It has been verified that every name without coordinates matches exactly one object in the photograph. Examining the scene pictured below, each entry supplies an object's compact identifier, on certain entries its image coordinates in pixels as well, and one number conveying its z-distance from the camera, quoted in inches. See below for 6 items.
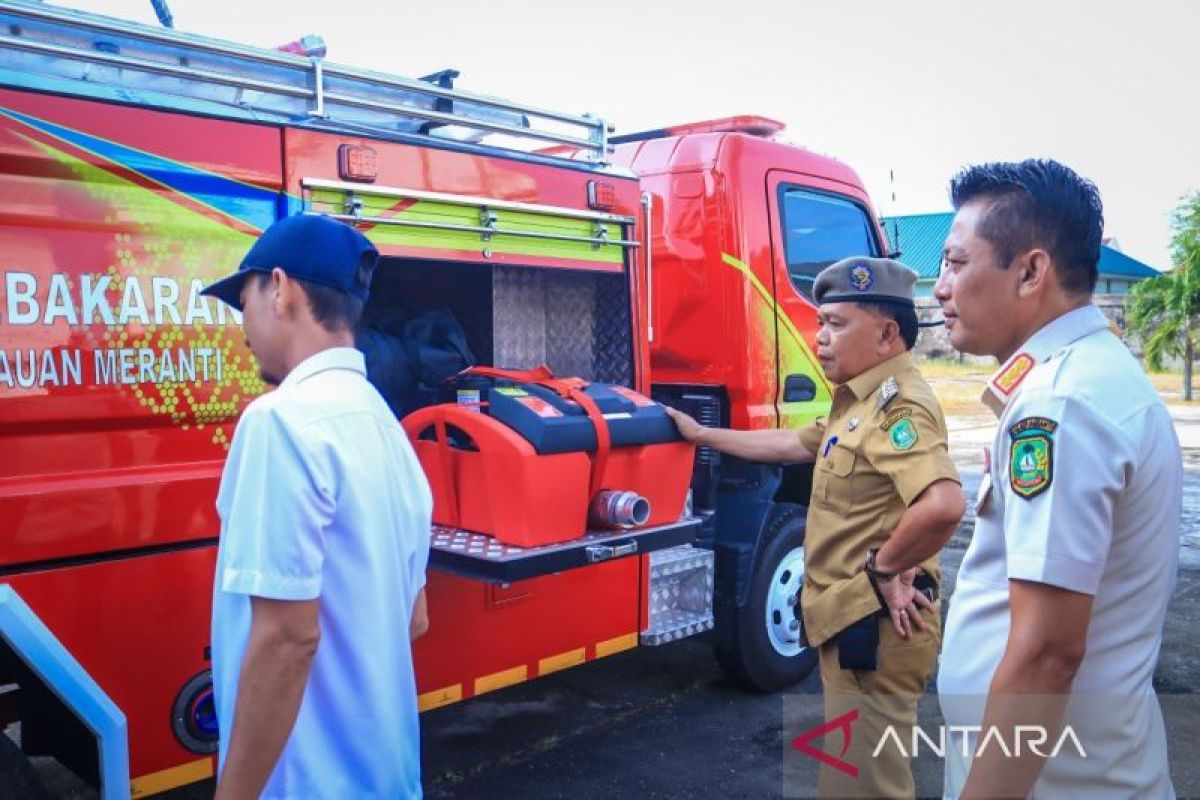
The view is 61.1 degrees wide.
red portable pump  126.3
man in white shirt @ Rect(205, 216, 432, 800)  61.1
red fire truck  101.8
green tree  940.0
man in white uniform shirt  55.9
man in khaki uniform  107.2
